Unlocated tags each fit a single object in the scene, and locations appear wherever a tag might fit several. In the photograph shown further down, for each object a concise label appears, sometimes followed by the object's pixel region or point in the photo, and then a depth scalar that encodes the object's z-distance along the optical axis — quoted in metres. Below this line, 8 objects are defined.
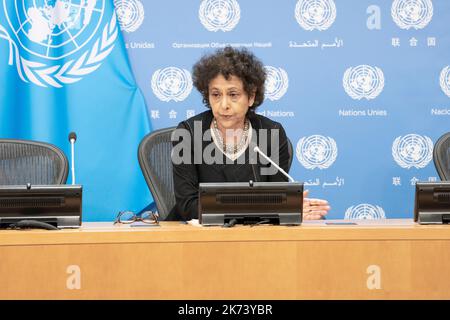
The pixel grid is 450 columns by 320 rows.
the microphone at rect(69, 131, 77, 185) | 5.07
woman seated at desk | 5.60
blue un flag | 7.12
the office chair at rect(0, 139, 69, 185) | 5.86
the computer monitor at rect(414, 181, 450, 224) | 4.43
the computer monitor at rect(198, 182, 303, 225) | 4.25
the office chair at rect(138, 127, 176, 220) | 5.88
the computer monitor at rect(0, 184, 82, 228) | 4.23
